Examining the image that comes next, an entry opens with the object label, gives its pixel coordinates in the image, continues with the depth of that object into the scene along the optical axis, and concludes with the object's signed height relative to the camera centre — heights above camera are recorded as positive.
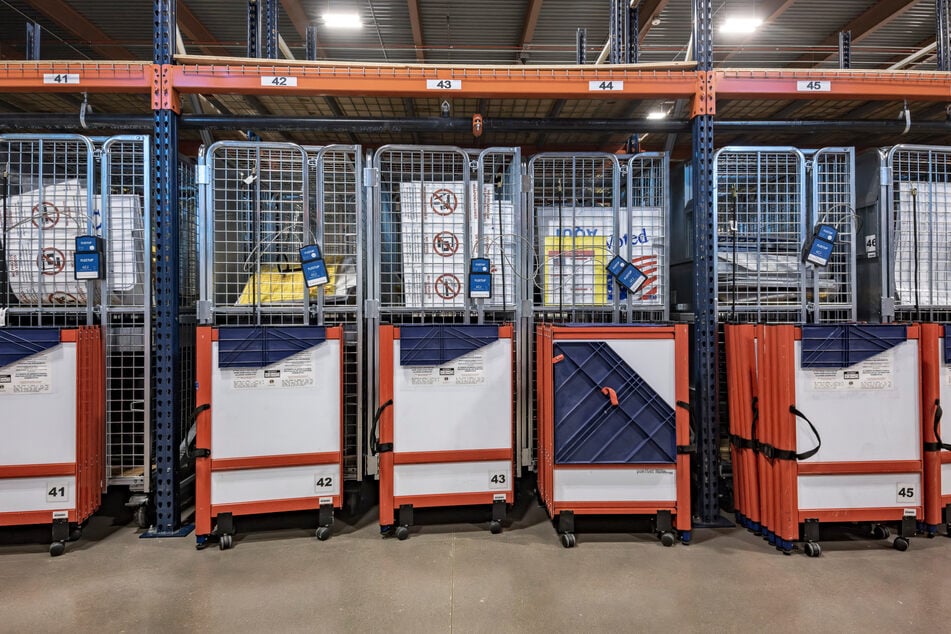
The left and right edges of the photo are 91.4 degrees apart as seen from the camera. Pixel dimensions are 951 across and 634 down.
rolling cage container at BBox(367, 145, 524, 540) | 2.65 -0.23
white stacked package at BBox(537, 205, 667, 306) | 3.13 +0.45
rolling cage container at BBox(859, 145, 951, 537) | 2.95 +0.49
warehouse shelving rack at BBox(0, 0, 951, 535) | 2.67 +1.39
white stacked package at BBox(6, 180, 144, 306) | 2.85 +0.52
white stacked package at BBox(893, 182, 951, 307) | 3.02 +0.46
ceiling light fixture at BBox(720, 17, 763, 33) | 5.10 +3.28
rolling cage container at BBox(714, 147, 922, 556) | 2.45 -0.59
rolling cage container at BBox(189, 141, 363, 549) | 2.57 -0.24
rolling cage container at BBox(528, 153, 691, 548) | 2.57 -0.57
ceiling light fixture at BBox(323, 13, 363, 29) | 4.96 +3.29
